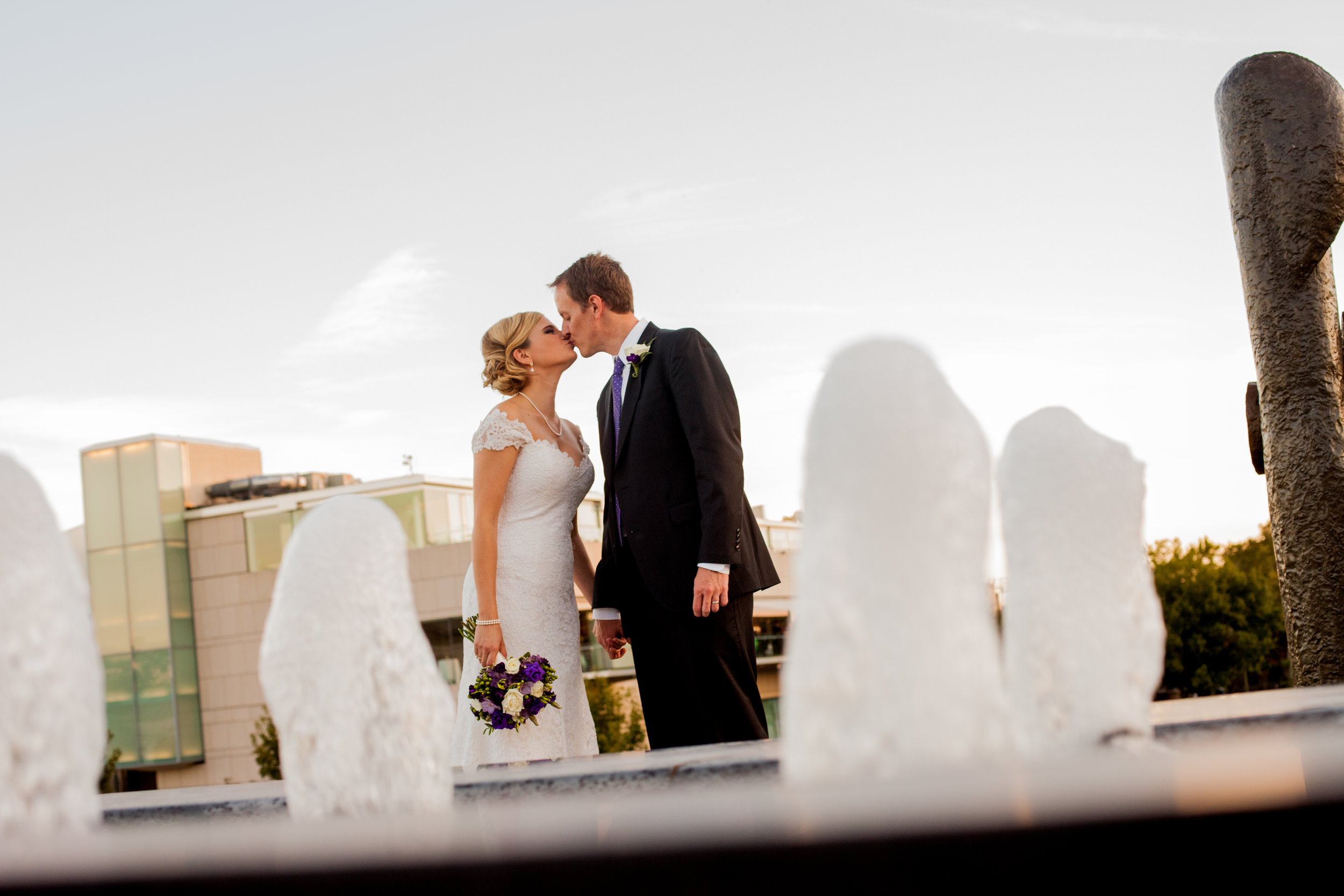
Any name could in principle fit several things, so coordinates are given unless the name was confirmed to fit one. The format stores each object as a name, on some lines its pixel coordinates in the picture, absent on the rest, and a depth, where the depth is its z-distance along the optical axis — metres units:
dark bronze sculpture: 5.36
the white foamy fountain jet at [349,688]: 1.73
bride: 4.88
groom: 4.27
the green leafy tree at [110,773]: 32.38
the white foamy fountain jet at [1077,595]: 1.68
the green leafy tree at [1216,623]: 35.91
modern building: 40.84
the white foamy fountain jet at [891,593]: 1.33
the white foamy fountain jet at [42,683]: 1.45
